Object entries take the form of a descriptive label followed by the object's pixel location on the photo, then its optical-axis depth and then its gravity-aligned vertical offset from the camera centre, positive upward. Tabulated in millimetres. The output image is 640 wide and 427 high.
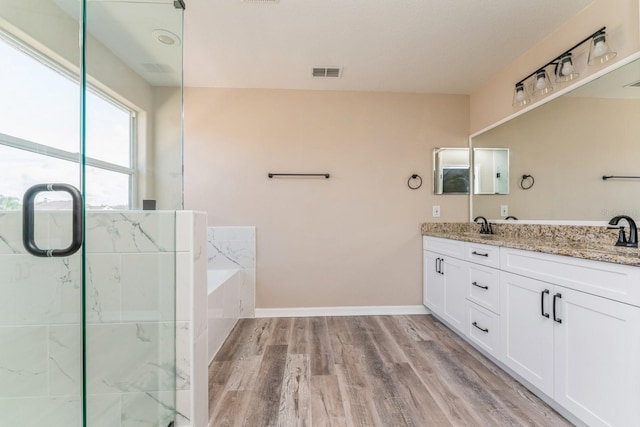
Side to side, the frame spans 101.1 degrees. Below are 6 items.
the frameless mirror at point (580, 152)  1434 +400
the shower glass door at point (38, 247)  952 -132
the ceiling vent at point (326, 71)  2334 +1279
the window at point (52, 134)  988 +319
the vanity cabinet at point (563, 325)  1030 -566
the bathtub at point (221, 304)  1877 -746
